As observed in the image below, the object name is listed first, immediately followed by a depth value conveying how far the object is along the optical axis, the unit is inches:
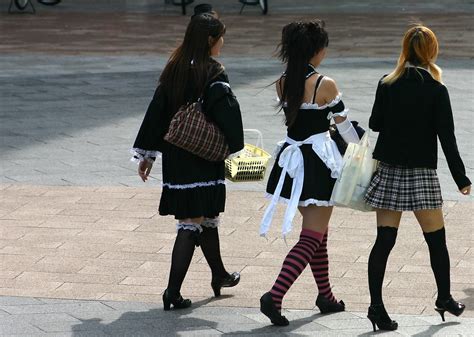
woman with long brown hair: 478.0
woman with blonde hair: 445.7
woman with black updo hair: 461.1
